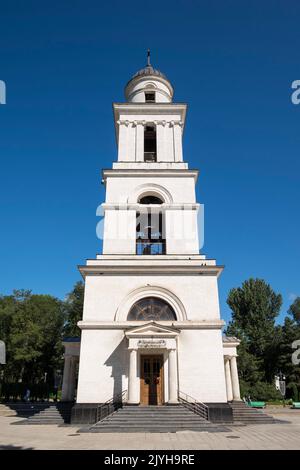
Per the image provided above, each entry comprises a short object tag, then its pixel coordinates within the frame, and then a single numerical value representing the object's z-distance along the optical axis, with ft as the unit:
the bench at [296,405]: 103.83
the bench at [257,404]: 105.19
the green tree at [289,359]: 128.77
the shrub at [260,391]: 121.39
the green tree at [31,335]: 133.08
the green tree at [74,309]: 142.82
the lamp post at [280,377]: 142.72
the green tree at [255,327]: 128.77
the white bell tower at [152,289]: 53.52
